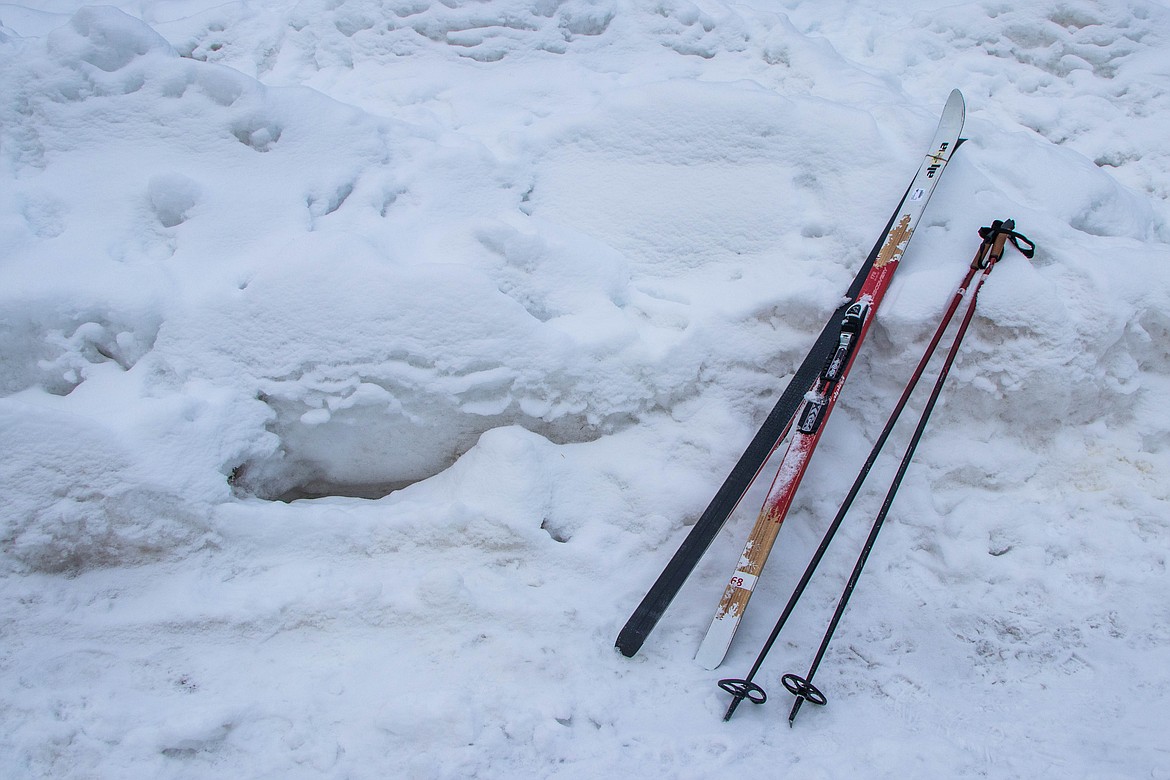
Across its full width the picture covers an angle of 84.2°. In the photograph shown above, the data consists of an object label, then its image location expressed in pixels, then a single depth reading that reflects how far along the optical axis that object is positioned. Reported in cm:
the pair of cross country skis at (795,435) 225
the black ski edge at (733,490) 222
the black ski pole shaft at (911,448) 201
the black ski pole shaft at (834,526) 200
